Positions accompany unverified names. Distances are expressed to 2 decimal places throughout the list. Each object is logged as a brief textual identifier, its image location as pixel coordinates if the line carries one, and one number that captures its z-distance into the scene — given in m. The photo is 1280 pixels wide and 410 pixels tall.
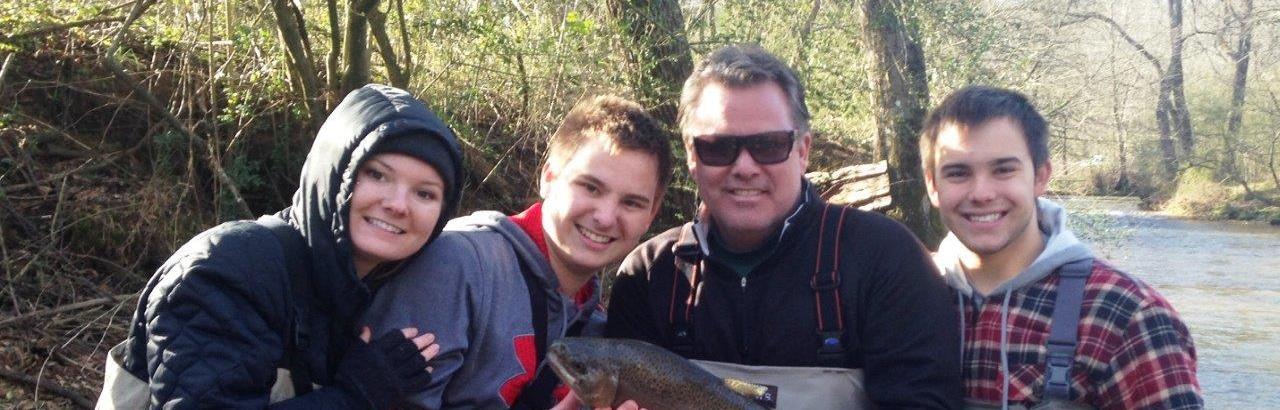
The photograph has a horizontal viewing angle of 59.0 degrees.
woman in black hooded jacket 2.84
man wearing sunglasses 3.56
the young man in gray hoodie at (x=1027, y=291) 3.36
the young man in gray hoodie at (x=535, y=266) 3.40
